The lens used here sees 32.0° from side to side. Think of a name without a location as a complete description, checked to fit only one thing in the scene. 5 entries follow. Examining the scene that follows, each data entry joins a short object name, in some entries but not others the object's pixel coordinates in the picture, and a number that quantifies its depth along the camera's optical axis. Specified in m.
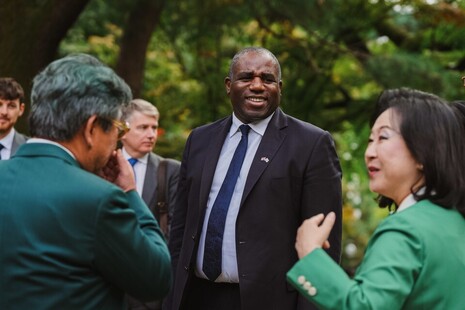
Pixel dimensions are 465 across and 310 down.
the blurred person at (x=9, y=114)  6.25
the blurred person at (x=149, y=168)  6.34
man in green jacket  2.84
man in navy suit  4.62
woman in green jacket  2.68
